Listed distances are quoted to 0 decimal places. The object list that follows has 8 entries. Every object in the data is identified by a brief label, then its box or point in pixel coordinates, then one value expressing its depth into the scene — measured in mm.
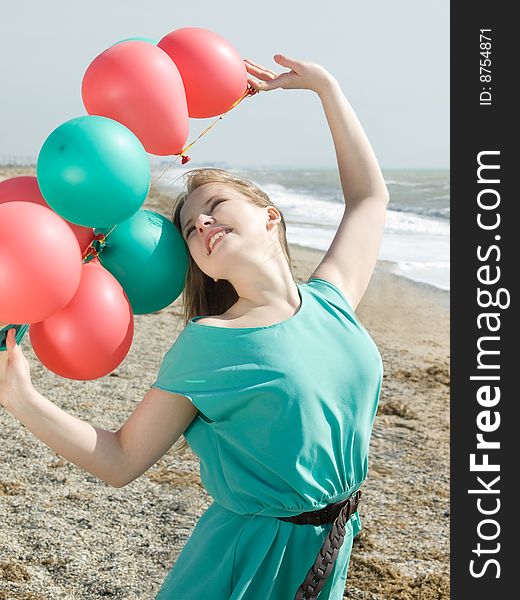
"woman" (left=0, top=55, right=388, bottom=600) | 1790
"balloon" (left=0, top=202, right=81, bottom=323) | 1749
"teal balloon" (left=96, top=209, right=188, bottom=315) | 2014
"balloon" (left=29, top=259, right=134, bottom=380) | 1889
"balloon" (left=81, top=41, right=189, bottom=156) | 1995
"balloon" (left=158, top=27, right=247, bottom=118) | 2189
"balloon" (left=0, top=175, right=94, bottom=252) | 1919
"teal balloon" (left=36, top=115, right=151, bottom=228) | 1806
